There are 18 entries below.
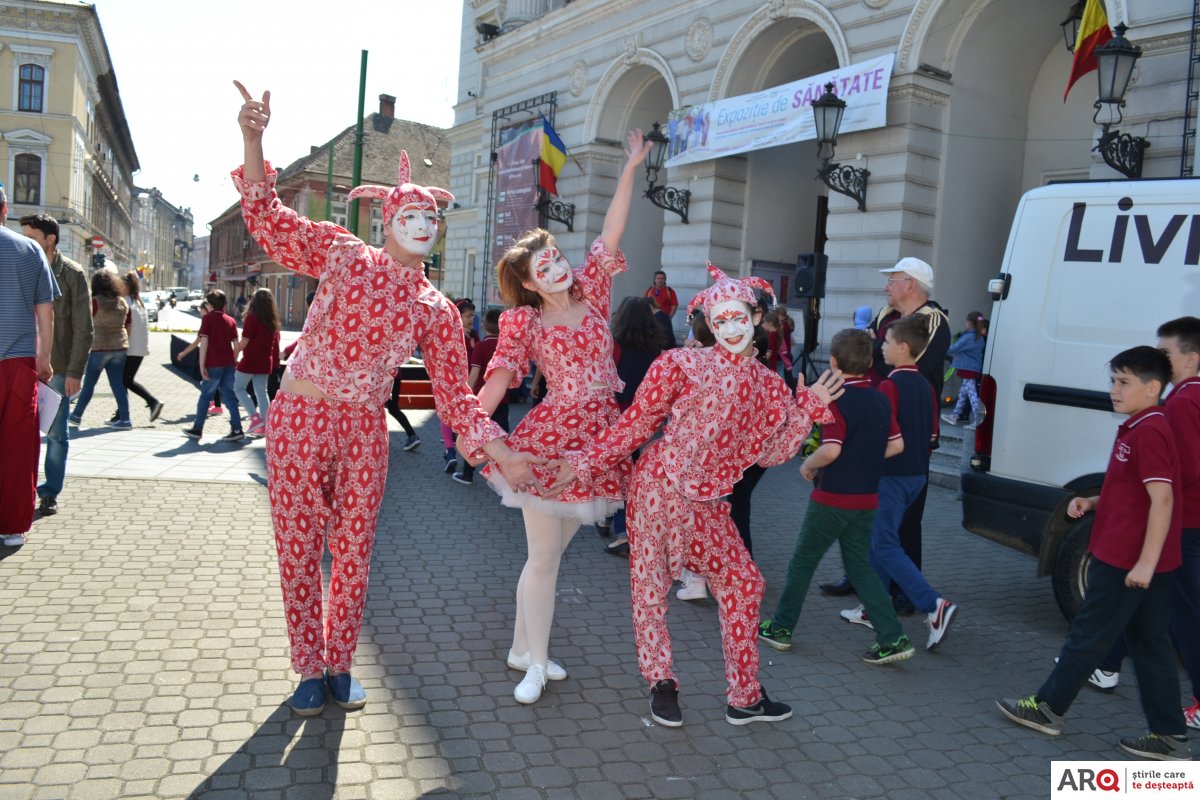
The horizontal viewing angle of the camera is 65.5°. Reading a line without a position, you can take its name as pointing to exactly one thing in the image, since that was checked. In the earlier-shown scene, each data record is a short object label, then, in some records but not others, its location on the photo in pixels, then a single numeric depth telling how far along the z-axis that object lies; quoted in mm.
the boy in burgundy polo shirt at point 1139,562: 3568
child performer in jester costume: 3734
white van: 5027
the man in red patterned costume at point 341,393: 3561
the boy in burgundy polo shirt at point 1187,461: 3738
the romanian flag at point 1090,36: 10852
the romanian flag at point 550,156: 21203
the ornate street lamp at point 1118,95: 9680
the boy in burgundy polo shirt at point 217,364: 10578
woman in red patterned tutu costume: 3893
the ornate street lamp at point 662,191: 17547
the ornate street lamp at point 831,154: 13023
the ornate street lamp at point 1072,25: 11727
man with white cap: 5633
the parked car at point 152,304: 43344
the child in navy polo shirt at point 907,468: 4996
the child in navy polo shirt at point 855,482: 4543
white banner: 13375
